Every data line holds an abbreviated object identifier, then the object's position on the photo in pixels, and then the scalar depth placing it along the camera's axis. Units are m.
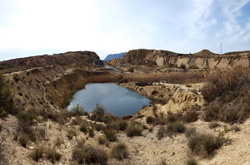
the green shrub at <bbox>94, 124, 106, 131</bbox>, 9.93
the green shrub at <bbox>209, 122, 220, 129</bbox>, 6.96
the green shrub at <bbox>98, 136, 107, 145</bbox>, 7.64
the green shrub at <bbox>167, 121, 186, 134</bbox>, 7.87
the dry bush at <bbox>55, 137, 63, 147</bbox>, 6.79
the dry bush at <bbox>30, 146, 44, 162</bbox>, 5.13
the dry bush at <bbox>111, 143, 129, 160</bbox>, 6.29
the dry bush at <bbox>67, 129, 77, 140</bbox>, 8.04
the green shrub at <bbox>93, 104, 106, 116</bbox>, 15.54
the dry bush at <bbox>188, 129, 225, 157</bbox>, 5.13
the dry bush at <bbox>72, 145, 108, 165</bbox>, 5.72
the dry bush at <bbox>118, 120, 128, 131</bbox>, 10.33
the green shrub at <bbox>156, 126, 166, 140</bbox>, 8.03
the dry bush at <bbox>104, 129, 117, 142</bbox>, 8.16
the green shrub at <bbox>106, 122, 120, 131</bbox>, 10.17
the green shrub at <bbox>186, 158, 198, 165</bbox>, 4.74
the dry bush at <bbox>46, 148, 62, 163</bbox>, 5.46
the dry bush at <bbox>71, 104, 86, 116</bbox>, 15.85
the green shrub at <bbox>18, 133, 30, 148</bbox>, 5.69
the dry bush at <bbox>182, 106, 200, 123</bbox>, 9.26
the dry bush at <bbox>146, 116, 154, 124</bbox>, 11.79
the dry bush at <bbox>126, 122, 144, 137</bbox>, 9.10
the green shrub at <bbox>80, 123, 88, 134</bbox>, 9.26
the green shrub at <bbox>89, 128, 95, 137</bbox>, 8.57
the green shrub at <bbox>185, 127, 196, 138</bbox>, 6.78
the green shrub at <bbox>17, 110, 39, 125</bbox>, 7.78
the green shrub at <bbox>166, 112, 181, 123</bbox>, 10.14
